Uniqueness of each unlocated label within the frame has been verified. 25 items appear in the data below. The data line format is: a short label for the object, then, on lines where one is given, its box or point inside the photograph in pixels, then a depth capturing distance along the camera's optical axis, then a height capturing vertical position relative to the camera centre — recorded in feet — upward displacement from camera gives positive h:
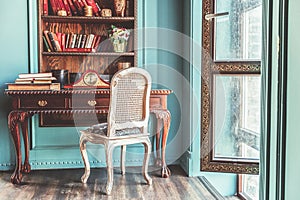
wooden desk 9.43 -0.40
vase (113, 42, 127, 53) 11.21 +1.42
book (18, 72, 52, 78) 9.74 +0.45
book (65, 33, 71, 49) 11.07 +1.62
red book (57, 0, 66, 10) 10.97 +2.76
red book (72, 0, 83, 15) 11.04 +2.72
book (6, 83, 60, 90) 9.48 +0.13
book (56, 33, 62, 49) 11.03 +1.69
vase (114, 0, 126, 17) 11.11 +2.70
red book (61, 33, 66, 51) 11.06 +1.58
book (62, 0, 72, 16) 10.99 +2.67
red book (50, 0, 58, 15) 10.98 +2.71
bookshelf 11.09 +1.54
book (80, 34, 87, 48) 11.11 +1.66
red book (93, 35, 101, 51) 11.25 +1.57
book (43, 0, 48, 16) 10.94 +2.65
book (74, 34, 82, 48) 11.08 +1.66
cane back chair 8.61 -0.69
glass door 8.87 +0.09
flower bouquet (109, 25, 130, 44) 11.09 +1.82
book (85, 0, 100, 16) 11.08 +2.73
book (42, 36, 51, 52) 10.99 +1.49
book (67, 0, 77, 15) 11.02 +2.69
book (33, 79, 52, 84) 9.62 +0.27
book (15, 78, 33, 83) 9.67 +0.30
